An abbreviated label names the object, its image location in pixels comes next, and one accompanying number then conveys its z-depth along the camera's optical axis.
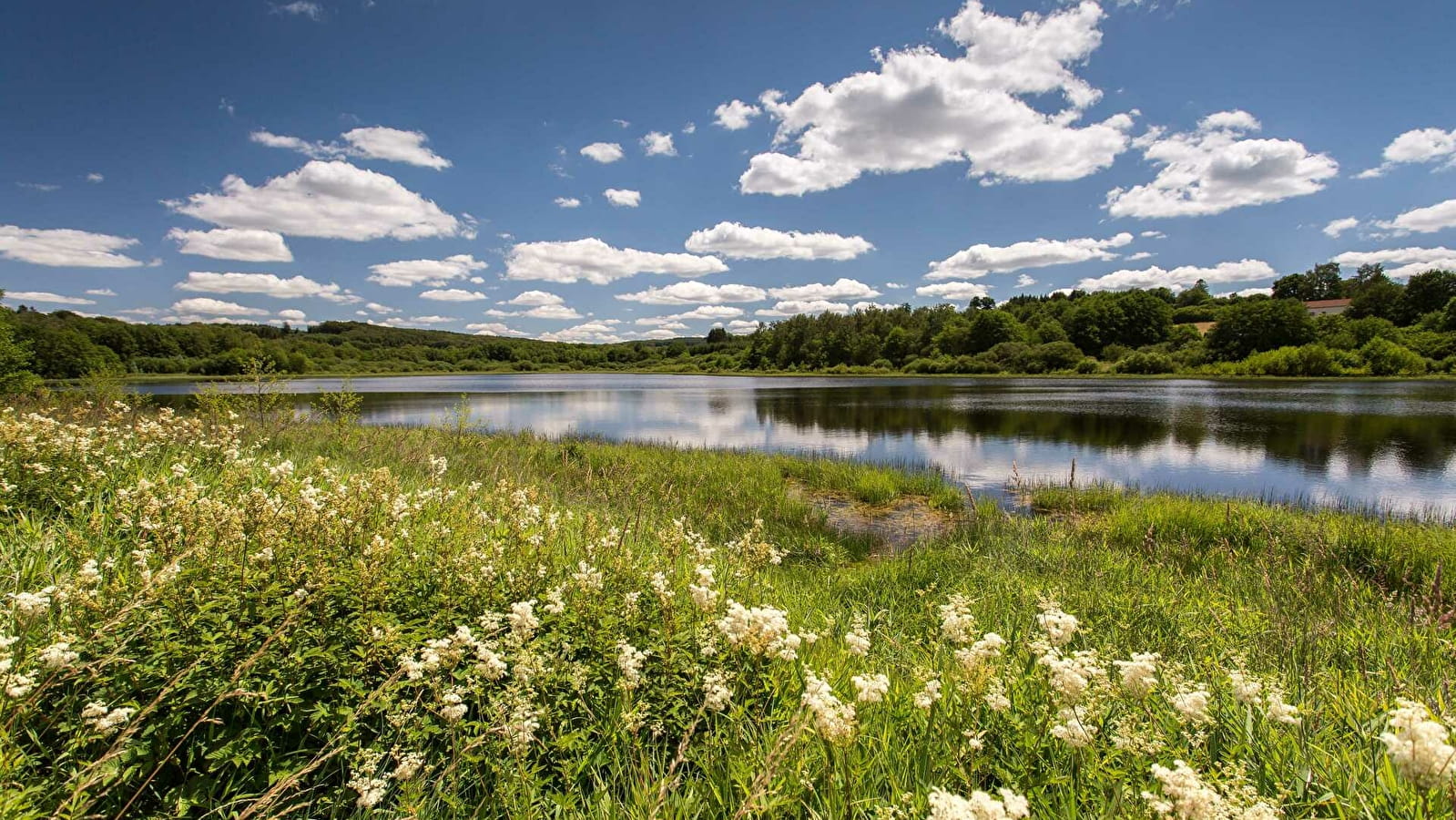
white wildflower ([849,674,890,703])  2.10
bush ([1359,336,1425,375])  70.12
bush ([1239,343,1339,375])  73.56
